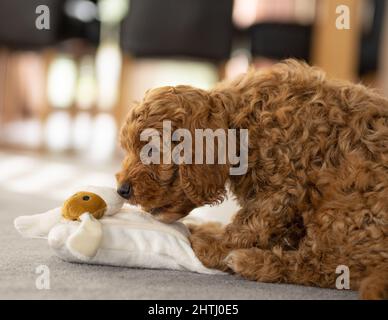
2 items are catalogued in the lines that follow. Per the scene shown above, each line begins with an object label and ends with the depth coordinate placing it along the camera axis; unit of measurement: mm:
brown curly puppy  1978
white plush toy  2002
